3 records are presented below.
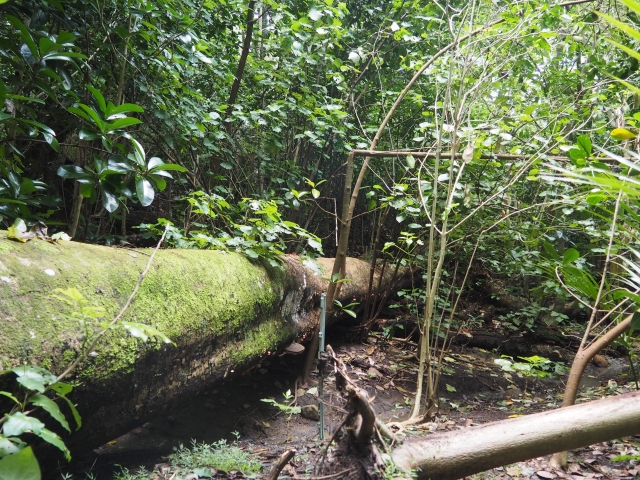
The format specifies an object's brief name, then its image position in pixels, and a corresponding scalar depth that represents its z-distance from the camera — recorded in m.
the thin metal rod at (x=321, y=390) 1.88
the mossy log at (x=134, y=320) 1.48
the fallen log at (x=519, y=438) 1.64
